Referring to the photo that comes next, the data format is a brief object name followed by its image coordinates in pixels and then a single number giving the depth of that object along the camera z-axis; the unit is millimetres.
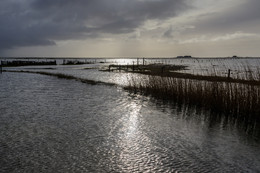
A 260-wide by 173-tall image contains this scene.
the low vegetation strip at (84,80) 27605
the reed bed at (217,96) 11016
